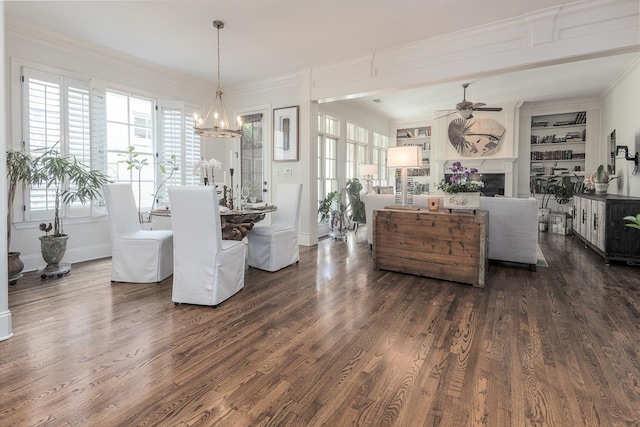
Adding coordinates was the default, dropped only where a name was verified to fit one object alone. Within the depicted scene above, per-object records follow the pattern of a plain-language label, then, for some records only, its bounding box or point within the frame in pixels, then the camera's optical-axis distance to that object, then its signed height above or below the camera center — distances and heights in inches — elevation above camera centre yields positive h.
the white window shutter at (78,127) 156.3 +33.6
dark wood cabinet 155.4 -13.3
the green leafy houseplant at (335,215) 237.5 -11.3
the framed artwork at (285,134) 207.2 +41.3
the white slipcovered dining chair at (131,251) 130.1 -20.6
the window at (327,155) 253.9 +35.6
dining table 125.6 -7.8
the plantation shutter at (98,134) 165.2 +31.9
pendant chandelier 136.6 +27.9
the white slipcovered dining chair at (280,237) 148.2 -16.7
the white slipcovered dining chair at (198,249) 101.7 -16.0
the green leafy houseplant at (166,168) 193.0 +17.6
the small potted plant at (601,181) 198.5 +12.8
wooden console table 127.1 -17.2
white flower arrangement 128.1 +13.5
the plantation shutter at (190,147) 208.8 +32.7
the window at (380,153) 337.4 +49.0
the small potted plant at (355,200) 267.4 -0.2
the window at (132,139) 174.7 +32.0
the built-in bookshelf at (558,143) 286.7 +51.4
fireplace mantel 296.2 +31.6
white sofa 146.7 -12.1
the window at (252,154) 226.5 +31.3
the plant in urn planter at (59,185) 136.4 +5.5
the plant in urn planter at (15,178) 123.9 +7.6
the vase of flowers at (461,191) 132.7 +4.1
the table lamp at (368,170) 280.4 +25.6
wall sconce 175.6 +24.7
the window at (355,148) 291.4 +47.6
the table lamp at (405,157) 151.8 +19.8
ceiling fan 215.3 +60.6
